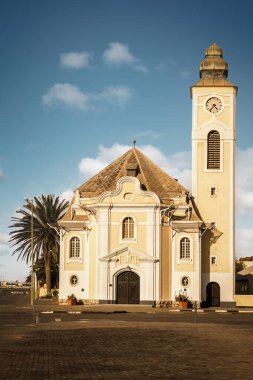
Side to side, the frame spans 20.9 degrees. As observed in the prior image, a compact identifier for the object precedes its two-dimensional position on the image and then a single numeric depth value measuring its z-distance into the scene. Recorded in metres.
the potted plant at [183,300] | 54.72
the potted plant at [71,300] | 57.28
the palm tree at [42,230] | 72.88
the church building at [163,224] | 57.31
